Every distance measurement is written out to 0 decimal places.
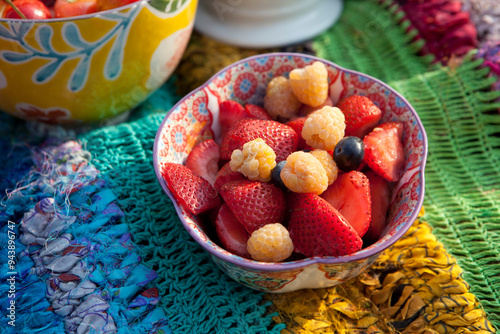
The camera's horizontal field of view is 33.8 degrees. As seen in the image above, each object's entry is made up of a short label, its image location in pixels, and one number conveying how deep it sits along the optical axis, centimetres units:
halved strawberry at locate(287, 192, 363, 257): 37
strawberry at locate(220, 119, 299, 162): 40
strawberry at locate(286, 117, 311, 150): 42
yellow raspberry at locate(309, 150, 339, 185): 39
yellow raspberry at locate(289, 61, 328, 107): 42
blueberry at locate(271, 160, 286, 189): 39
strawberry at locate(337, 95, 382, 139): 42
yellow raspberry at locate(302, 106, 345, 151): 39
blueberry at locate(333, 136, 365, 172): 39
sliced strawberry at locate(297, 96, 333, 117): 44
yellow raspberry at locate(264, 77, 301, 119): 43
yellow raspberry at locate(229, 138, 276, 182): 38
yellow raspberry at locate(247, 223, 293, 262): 37
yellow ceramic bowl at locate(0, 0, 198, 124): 40
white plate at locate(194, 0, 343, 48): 52
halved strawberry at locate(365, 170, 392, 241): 39
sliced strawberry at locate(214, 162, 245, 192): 40
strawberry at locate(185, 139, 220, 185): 42
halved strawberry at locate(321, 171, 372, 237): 38
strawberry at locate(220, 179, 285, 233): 38
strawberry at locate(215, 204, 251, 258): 38
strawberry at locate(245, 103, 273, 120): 43
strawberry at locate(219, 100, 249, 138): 43
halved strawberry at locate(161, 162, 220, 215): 38
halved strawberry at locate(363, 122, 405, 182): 40
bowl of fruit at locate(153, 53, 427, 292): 37
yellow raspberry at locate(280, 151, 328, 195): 37
